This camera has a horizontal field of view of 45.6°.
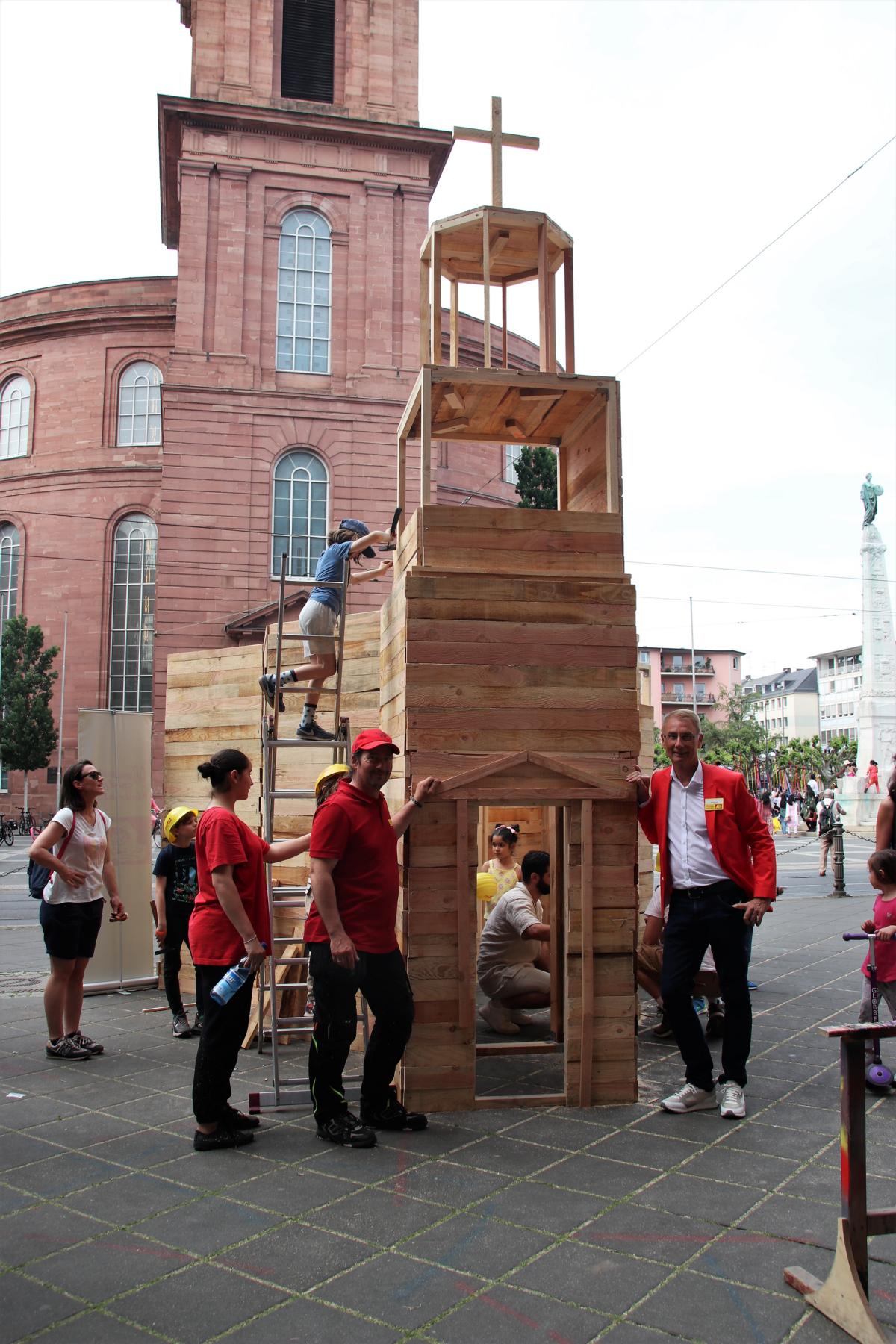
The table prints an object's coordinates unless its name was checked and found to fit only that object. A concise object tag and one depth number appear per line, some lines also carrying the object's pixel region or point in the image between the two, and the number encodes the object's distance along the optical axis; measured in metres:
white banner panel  9.81
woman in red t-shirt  5.11
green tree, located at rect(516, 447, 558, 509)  31.66
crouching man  7.54
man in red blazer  5.59
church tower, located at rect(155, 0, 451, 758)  30.97
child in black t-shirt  7.75
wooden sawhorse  3.36
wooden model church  5.76
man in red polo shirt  5.15
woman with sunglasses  6.93
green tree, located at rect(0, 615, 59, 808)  38.16
